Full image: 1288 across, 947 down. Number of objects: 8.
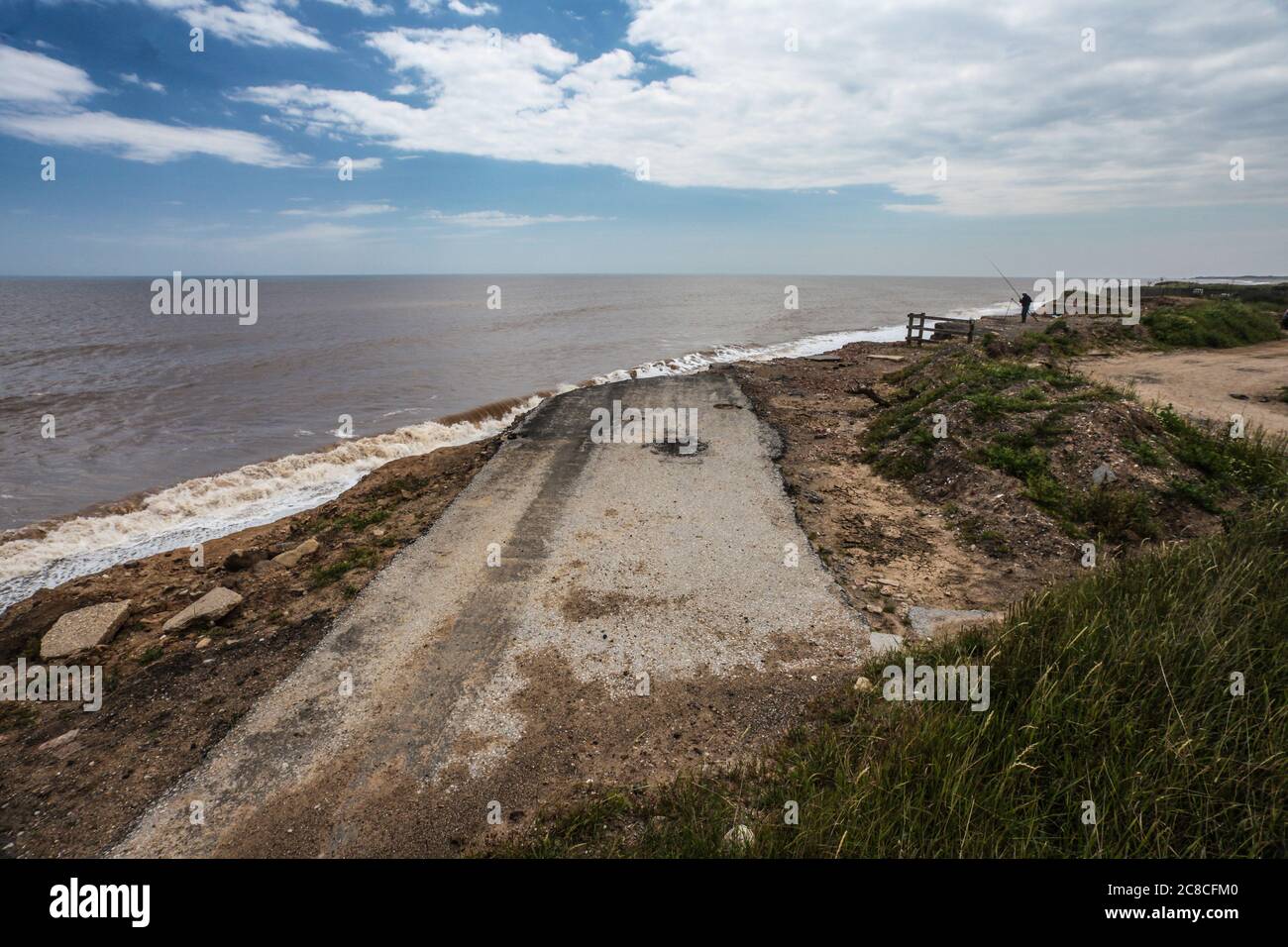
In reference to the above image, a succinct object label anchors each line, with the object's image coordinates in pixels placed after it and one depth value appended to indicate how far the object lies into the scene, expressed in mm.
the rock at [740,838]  3686
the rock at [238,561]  8914
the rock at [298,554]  8773
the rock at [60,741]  5312
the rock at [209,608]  7113
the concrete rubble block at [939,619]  6422
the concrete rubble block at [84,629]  7004
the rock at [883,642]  6104
